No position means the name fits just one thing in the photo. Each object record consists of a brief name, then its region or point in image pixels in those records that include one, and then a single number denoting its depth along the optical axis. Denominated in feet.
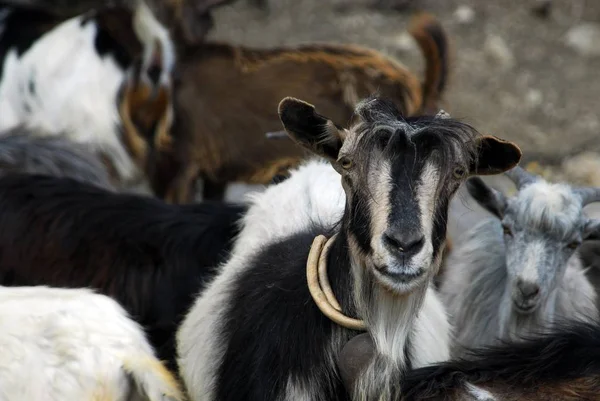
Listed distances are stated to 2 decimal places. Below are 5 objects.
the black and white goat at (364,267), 20.10
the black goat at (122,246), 29.30
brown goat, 40.86
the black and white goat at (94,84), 41.22
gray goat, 27.44
